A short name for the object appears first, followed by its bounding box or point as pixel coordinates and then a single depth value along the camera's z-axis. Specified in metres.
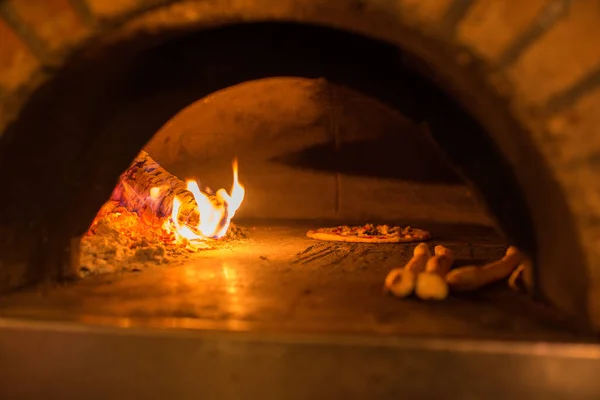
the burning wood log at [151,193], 2.14
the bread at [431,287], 1.24
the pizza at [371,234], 2.20
